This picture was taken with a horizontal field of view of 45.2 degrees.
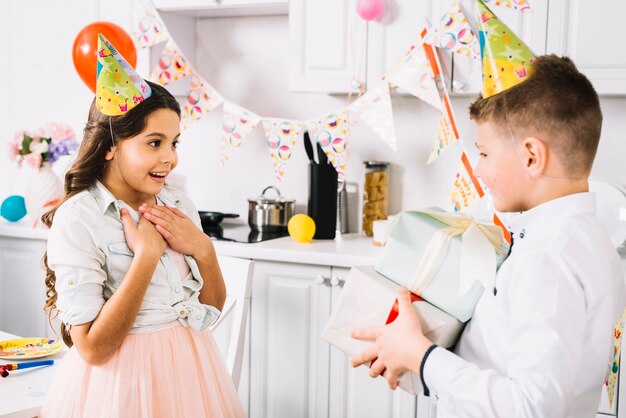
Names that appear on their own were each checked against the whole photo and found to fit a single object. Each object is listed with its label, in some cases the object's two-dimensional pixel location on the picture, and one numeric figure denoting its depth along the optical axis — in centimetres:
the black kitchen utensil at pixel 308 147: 272
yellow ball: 261
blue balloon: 304
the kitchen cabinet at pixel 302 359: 240
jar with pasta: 277
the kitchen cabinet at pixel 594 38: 223
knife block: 271
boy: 105
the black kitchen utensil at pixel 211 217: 286
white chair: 200
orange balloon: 264
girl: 140
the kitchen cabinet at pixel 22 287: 289
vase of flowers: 289
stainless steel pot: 281
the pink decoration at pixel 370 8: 242
